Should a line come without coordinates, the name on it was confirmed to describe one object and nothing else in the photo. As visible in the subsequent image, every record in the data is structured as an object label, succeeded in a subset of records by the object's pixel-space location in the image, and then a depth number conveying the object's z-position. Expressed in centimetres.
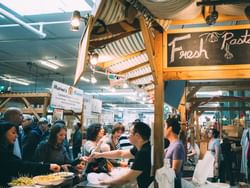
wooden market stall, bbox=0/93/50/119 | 820
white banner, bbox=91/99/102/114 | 922
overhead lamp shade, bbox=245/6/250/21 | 269
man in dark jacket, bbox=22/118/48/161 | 545
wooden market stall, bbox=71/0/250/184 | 286
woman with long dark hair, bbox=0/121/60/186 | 311
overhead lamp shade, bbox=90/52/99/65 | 360
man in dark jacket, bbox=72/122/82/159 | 777
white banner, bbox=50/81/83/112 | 670
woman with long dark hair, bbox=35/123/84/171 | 403
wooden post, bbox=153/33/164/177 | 303
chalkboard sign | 302
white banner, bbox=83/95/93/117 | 848
